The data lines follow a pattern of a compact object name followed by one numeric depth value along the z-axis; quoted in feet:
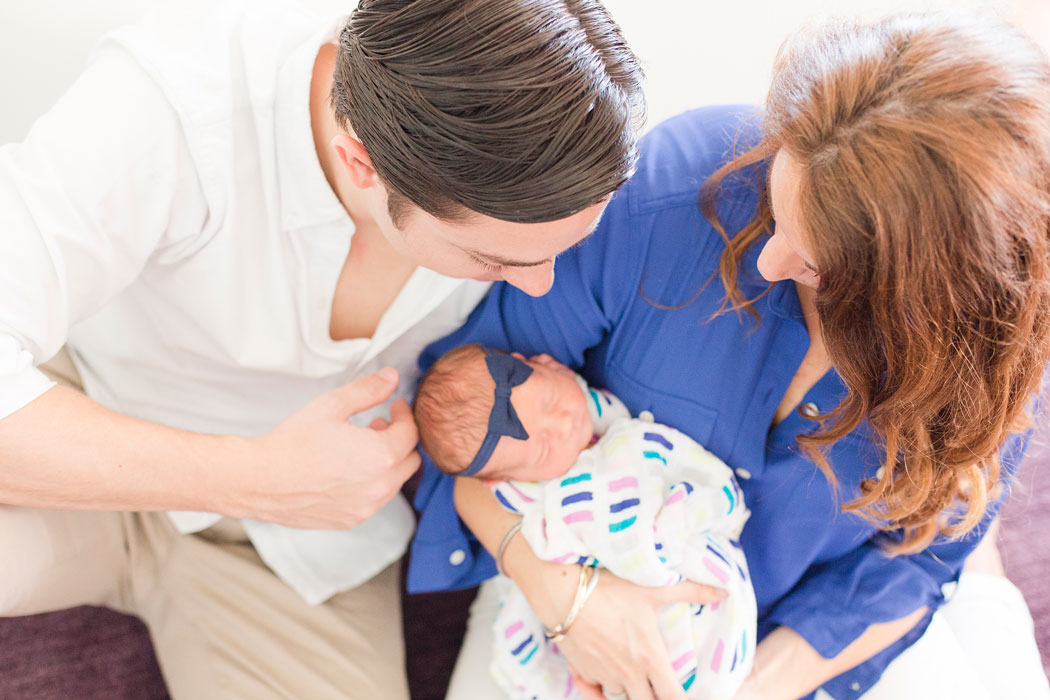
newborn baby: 4.08
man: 2.84
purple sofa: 5.70
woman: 2.58
